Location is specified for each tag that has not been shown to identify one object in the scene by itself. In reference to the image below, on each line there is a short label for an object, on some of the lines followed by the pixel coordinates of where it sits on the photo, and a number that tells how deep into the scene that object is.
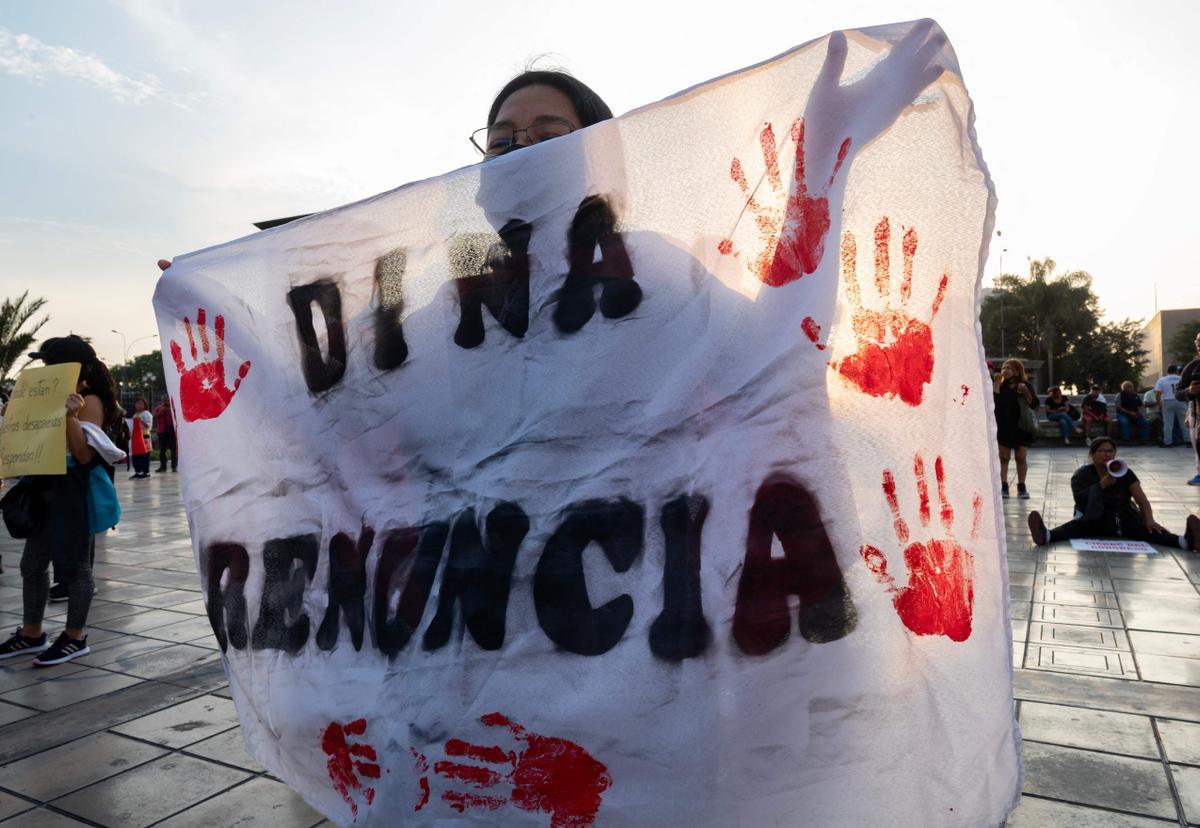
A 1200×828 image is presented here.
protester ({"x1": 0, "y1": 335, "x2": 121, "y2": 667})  4.14
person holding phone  9.38
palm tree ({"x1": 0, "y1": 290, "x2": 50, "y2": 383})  27.45
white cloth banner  1.68
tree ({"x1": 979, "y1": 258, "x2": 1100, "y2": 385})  47.81
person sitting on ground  6.71
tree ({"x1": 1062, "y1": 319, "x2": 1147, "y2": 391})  49.31
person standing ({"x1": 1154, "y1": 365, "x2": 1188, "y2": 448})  16.33
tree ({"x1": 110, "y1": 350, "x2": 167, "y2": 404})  64.10
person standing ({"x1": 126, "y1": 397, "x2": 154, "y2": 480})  15.43
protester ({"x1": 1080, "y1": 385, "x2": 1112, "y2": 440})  18.39
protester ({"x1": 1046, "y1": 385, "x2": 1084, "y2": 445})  18.75
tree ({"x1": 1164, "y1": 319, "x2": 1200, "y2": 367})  51.84
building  82.56
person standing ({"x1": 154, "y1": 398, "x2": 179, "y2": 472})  16.52
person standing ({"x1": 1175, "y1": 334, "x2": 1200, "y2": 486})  9.21
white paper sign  6.37
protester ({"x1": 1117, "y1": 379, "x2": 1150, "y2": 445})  17.91
